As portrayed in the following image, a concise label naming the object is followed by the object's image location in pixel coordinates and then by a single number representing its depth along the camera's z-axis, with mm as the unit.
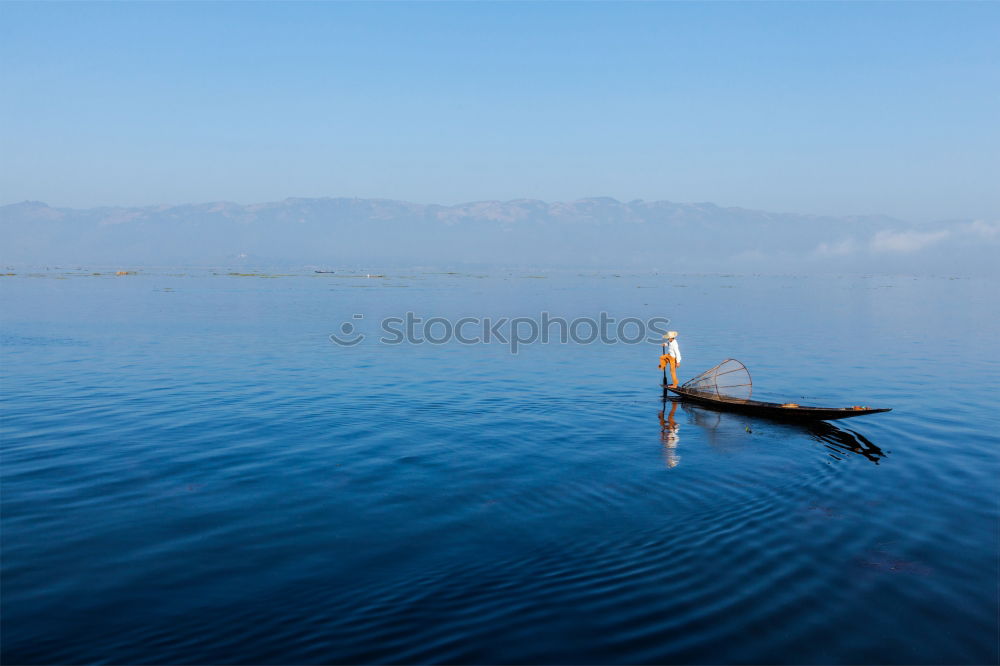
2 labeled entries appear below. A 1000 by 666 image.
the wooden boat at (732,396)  28766
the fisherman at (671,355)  35703
